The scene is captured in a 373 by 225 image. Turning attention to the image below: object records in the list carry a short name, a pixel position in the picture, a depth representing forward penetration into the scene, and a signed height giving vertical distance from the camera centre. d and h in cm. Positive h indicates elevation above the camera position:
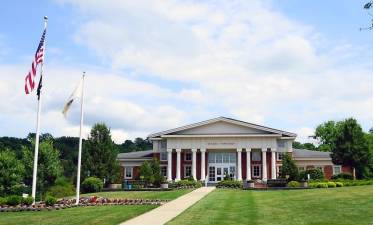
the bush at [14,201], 2267 -155
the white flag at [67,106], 2392 +334
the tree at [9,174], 4200 -44
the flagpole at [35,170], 2262 -2
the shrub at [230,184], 4612 -124
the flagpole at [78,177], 2457 -38
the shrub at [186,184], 4656 -133
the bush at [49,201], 2242 -152
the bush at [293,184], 3869 -98
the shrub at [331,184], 3728 -91
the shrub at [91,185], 4122 -133
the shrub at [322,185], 3700 -99
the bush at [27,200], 2253 -152
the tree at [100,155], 4647 +155
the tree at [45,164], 3769 +46
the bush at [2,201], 2308 -162
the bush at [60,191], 3606 -170
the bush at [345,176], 4687 -33
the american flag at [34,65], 2259 +521
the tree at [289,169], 4588 +33
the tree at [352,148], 4903 +268
